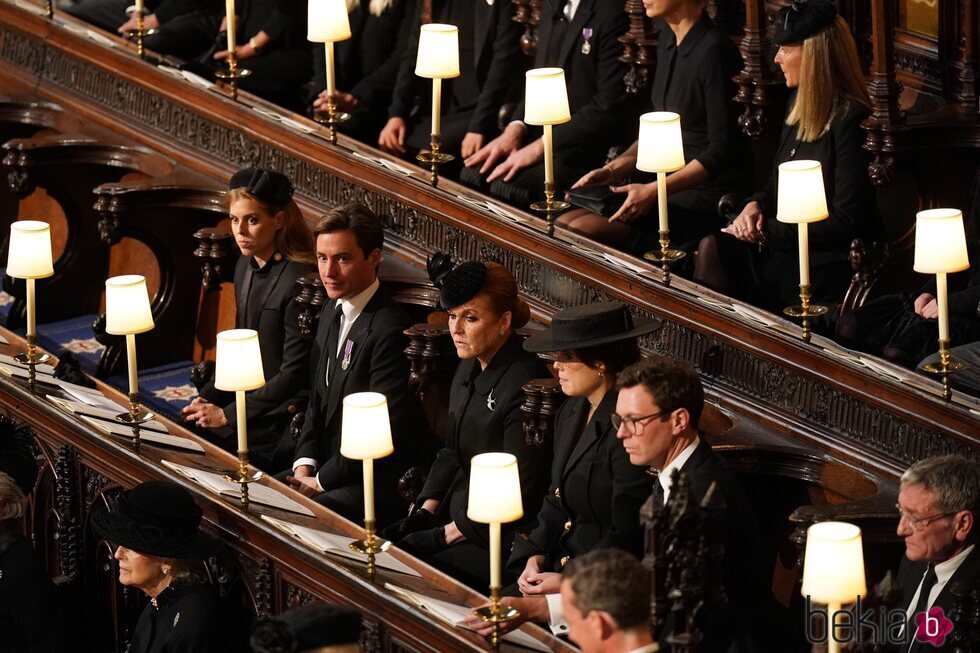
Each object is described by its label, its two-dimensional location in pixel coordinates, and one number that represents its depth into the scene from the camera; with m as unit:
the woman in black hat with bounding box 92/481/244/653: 9.77
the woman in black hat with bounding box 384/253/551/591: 10.62
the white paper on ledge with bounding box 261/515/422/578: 9.60
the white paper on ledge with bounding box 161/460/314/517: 10.34
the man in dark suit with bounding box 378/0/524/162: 14.37
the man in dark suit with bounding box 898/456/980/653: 8.44
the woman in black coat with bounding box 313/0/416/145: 15.34
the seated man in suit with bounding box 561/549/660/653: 7.27
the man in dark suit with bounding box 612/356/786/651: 8.78
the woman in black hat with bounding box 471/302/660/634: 9.61
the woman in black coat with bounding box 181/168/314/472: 12.52
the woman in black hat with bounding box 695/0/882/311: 11.42
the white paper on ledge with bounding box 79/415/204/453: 11.12
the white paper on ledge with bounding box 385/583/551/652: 8.81
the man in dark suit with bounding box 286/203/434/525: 11.56
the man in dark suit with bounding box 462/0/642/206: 13.48
